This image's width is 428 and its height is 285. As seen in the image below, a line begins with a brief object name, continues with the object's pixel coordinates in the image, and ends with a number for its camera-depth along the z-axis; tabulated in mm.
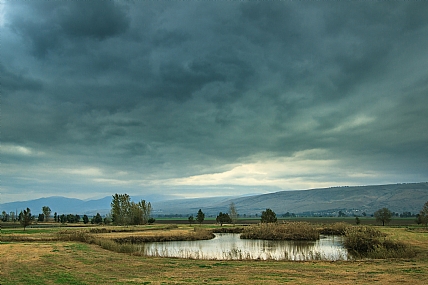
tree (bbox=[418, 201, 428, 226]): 77500
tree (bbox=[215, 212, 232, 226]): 97794
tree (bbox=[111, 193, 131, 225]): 95562
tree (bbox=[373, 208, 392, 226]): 95938
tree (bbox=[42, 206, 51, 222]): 118738
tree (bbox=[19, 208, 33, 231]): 61312
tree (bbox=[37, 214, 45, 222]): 122406
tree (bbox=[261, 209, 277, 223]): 76438
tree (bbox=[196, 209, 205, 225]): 95644
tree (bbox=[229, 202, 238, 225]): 98375
